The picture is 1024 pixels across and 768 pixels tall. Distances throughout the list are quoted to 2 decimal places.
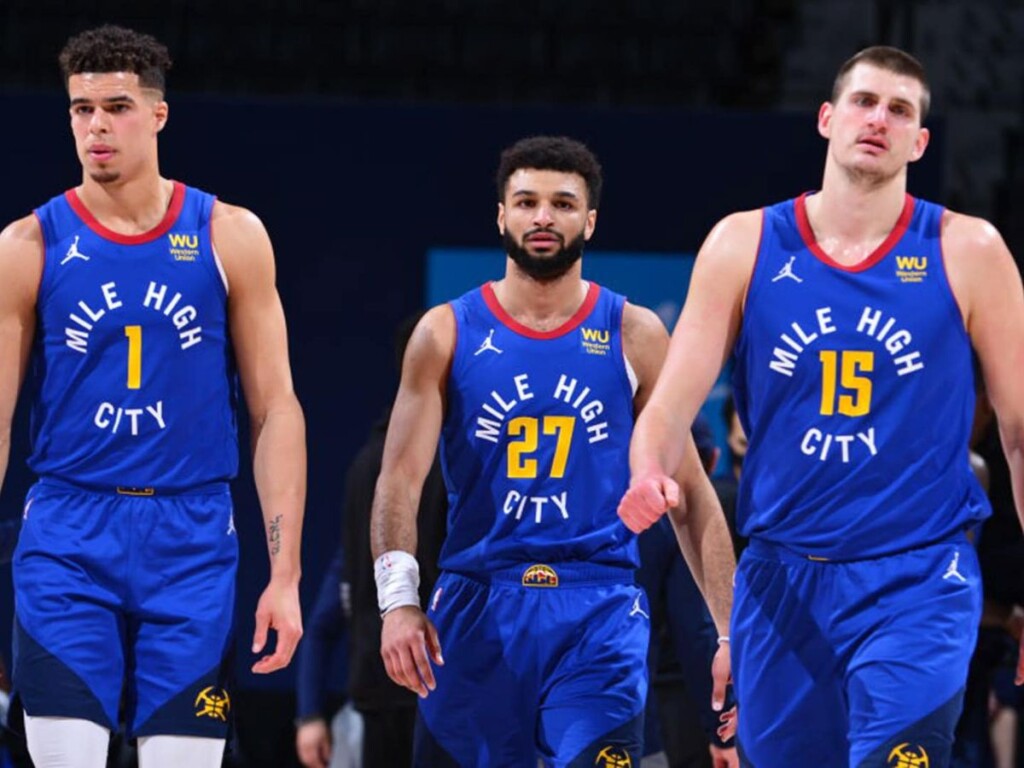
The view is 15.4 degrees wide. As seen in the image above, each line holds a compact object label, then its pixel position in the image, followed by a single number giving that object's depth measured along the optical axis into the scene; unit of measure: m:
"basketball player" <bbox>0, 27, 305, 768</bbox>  9.76
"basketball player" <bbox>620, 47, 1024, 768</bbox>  9.36
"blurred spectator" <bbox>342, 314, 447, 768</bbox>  13.18
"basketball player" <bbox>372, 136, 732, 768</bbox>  10.53
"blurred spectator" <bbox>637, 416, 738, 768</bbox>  12.38
